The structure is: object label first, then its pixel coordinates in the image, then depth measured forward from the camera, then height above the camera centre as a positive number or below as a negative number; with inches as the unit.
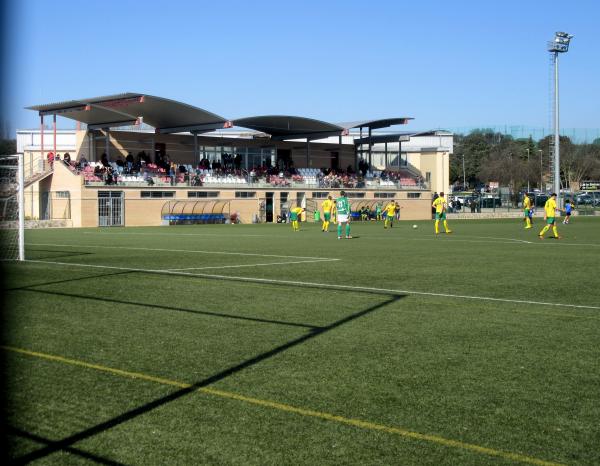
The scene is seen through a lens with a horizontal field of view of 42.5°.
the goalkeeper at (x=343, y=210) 1248.2 -8.9
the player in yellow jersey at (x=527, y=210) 1711.4 -15.6
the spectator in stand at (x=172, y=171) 2334.4 +106.9
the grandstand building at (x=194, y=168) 2176.4 +123.1
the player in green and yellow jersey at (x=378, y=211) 2696.4 -23.8
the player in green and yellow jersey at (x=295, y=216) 1765.5 -25.9
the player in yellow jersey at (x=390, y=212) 1879.9 -20.5
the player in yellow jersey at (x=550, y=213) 1245.1 -16.2
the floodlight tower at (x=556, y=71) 2615.7 +457.6
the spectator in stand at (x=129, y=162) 2286.4 +132.8
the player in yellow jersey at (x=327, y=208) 1485.9 -6.6
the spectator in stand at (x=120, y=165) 2271.2 +123.6
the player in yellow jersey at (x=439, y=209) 1393.3 -9.6
